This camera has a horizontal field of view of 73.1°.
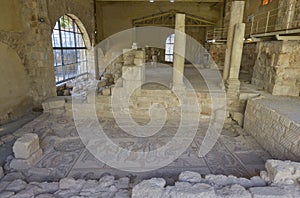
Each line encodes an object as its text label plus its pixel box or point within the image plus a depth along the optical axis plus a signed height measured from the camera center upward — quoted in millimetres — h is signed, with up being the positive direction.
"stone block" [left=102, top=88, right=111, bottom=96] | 7143 -1293
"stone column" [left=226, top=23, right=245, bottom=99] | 6735 -132
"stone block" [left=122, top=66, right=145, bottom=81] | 6763 -579
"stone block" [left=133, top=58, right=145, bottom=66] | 6985 -189
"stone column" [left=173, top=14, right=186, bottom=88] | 6812 +191
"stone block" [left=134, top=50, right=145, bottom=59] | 7059 +52
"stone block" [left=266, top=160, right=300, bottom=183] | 3025 -1647
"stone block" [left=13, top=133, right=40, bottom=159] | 4000 -1853
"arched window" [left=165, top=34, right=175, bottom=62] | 18531 +756
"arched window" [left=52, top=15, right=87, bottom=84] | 9281 +199
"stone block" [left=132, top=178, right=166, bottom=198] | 2682 -1770
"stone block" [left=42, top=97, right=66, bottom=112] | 7004 -1743
